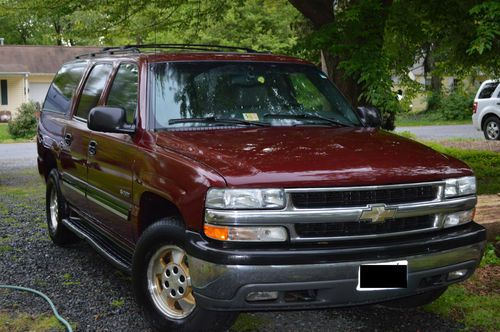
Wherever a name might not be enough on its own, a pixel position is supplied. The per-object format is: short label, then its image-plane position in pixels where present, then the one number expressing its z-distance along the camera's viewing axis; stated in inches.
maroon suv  129.6
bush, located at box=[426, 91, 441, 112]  1391.5
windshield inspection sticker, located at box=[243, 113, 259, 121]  175.9
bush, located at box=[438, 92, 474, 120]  1266.0
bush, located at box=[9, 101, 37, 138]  946.7
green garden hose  160.7
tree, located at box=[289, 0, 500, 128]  262.5
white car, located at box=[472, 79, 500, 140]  746.2
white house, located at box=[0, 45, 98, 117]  1456.7
